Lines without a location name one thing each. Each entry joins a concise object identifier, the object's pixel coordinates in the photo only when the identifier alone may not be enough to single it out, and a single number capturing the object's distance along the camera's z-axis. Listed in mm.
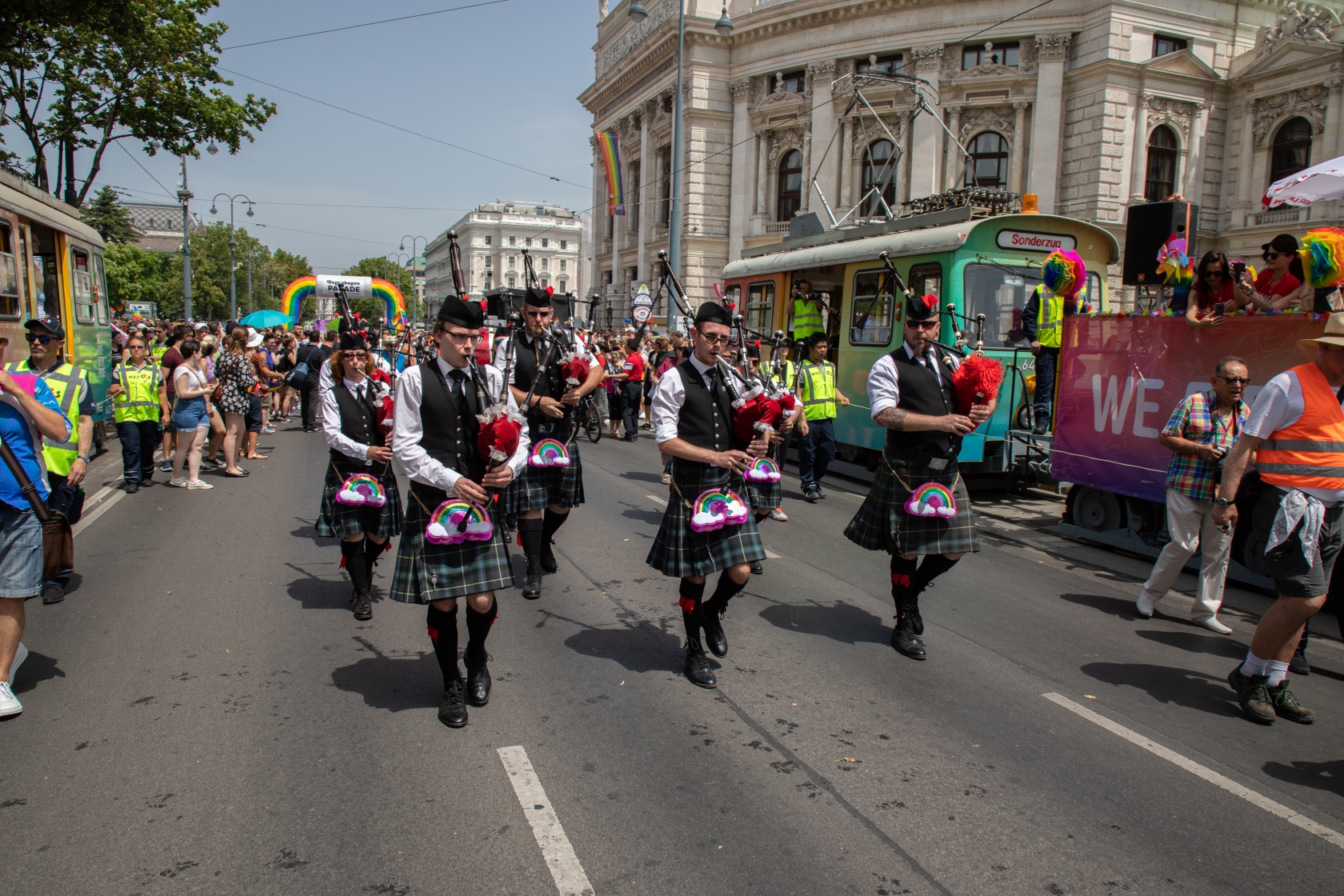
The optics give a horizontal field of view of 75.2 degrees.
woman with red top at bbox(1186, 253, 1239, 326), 7148
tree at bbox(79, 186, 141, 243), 55750
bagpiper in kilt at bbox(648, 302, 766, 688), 4520
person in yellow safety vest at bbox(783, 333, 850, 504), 10188
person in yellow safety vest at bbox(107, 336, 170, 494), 10156
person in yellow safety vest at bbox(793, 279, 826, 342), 12297
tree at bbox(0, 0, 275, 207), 17797
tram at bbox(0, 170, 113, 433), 9359
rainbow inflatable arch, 23069
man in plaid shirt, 5852
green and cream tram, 10250
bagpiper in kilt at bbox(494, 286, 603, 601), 6266
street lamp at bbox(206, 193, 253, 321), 47447
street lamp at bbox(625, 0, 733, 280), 21594
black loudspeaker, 8719
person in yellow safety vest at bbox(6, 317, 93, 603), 4887
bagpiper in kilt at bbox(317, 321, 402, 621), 5676
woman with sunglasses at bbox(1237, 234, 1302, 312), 6988
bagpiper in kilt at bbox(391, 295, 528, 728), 3865
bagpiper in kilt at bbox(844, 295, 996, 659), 4984
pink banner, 6703
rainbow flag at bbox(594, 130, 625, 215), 30120
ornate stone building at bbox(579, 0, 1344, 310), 28812
